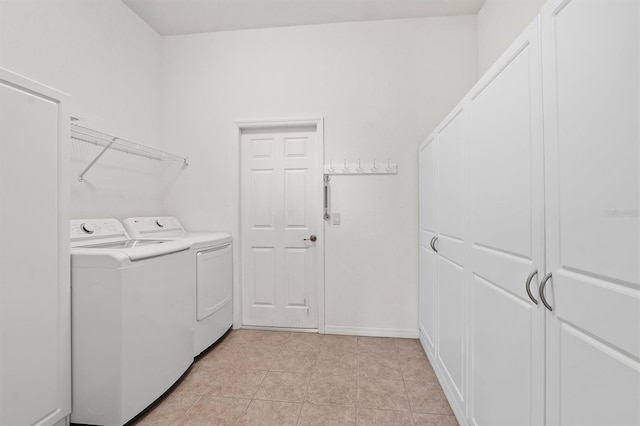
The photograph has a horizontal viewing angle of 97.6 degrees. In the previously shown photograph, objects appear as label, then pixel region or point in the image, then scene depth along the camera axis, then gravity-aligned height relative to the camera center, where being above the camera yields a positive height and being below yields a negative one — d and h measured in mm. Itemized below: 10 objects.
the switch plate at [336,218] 2691 -26
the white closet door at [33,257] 1160 -187
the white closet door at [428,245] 2043 -252
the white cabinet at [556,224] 591 -27
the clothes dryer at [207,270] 2180 -465
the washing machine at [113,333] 1436 -623
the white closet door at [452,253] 1457 -224
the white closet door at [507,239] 870 -88
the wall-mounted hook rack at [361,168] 2617 +441
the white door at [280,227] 2795 -118
